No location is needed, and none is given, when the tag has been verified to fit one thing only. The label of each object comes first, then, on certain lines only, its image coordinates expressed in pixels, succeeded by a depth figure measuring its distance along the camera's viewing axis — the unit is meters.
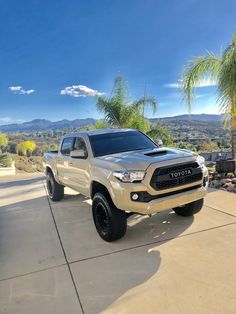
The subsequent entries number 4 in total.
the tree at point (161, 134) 12.48
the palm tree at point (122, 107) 12.92
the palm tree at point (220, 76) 6.49
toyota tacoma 3.63
